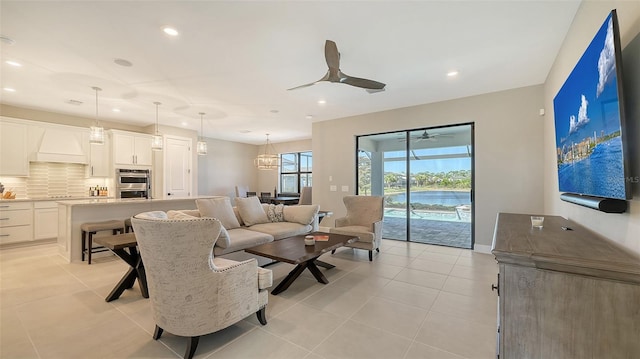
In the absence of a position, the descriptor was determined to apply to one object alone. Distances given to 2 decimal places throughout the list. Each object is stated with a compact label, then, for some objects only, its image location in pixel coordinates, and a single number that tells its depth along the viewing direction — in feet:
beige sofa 11.12
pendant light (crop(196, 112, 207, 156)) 18.67
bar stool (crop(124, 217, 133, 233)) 14.23
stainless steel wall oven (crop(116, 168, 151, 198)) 20.51
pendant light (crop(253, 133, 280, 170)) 25.26
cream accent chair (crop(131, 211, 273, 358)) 5.76
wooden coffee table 9.12
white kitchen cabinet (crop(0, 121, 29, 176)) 16.02
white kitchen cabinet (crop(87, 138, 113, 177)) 19.58
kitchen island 13.41
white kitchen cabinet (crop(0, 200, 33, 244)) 15.47
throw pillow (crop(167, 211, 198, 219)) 9.29
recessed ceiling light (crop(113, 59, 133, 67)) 10.90
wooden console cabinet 3.36
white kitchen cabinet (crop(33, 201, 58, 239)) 16.60
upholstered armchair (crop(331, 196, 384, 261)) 13.67
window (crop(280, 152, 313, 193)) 32.17
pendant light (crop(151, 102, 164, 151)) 16.36
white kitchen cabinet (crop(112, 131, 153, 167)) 20.30
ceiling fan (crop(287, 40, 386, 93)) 8.45
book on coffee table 11.46
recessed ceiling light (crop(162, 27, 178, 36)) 8.75
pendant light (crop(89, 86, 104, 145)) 13.65
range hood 17.33
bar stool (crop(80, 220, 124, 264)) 13.06
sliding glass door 16.84
